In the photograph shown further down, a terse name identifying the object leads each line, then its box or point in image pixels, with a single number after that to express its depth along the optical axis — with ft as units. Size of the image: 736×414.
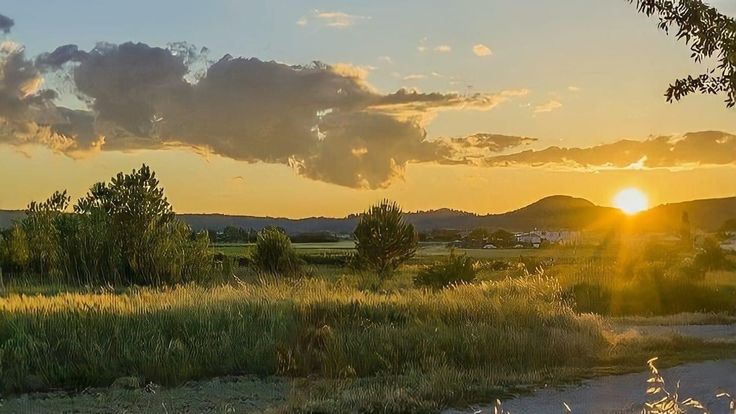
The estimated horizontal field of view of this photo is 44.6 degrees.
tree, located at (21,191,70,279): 104.20
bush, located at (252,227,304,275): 129.90
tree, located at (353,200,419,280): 122.42
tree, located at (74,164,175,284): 104.63
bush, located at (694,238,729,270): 149.28
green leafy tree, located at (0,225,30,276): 127.95
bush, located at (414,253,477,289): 105.56
